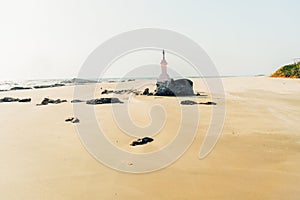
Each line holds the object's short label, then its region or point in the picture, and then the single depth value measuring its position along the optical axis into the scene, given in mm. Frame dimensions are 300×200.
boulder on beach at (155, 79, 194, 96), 20062
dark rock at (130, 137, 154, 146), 8182
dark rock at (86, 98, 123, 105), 16703
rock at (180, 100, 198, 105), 15572
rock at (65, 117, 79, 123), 11484
